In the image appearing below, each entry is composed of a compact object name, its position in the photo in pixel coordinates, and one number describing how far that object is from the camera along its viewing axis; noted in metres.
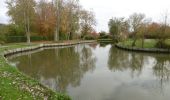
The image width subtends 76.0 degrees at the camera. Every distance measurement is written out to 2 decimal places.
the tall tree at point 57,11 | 23.71
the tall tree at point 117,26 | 27.87
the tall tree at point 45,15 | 24.07
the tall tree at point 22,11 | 18.78
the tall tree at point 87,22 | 31.20
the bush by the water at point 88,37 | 36.55
